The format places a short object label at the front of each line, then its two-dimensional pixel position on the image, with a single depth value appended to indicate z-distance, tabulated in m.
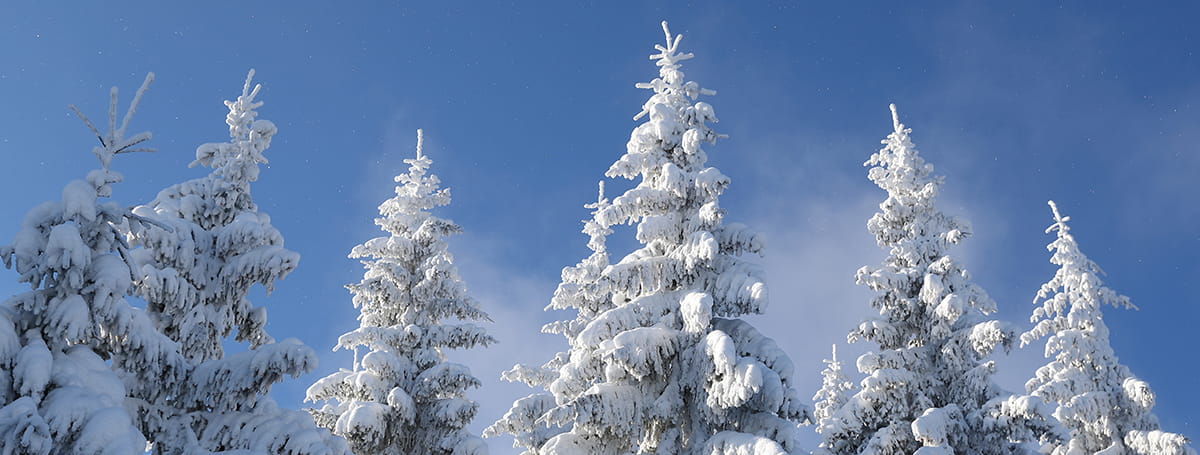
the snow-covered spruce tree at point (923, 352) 19.27
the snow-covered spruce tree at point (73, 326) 8.28
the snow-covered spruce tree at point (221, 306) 12.22
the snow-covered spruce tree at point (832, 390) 35.31
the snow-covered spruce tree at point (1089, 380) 22.48
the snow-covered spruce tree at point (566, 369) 15.11
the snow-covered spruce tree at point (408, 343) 19.41
